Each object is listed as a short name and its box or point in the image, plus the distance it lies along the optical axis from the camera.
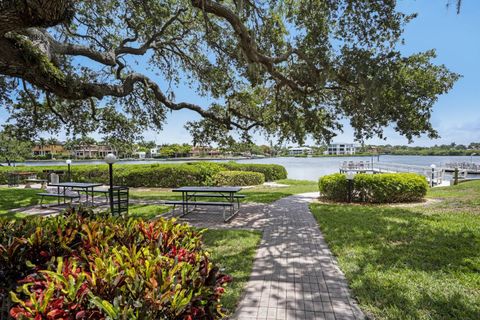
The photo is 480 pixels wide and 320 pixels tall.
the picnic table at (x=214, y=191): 7.81
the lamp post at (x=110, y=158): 7.70
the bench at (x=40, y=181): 14.97
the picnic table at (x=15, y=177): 17.41
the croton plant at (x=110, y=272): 1.56
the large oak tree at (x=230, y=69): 5.97
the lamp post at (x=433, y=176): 16.30
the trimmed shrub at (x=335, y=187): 10.69
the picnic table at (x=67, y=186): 9.70
